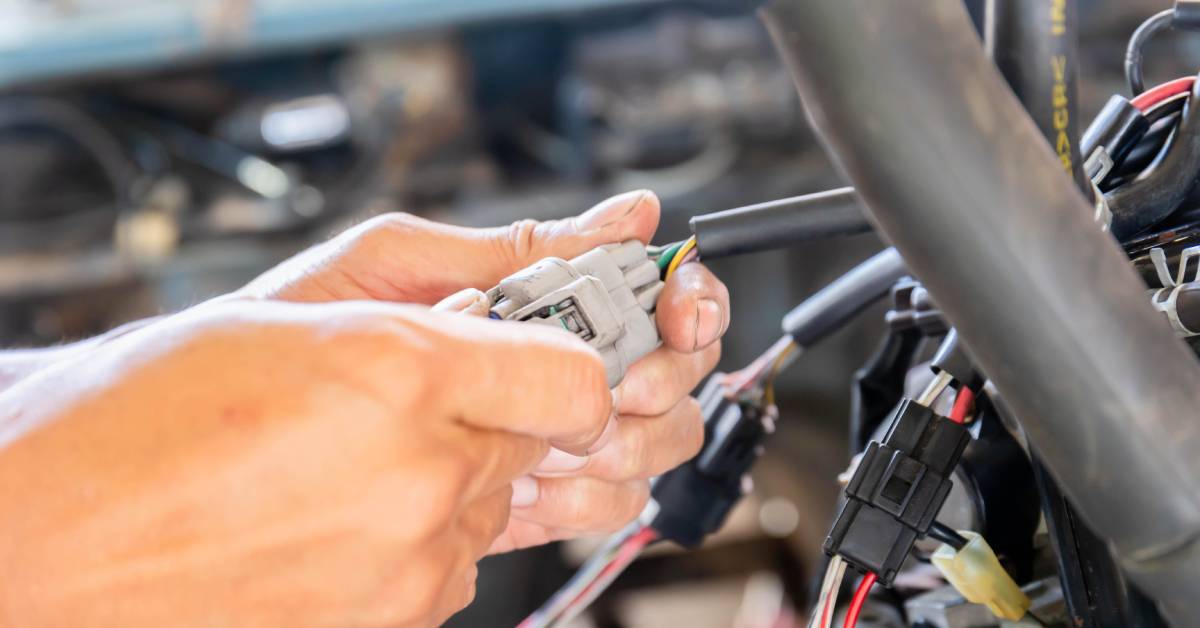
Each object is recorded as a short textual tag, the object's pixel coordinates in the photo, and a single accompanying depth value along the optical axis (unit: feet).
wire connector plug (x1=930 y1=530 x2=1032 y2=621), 1.35
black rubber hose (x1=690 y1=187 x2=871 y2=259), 1.46
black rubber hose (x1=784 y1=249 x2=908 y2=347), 1.65
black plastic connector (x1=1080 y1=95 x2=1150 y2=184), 1.34
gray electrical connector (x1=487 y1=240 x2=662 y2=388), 1.40
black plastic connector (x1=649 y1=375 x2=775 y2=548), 1.83
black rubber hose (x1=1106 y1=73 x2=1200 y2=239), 1.36
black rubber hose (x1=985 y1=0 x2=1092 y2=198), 0.90
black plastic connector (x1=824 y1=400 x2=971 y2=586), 1.31
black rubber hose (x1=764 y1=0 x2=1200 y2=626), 0.76
